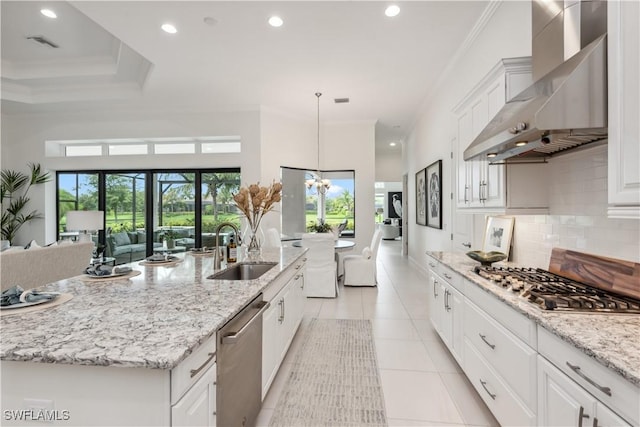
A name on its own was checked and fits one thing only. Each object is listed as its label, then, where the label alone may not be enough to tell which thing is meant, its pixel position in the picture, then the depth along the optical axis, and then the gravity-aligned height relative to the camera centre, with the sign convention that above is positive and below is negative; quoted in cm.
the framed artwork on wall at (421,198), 580 +30
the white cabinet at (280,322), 191 -87
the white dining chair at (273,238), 522 -47
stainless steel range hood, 128 +57
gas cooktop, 130 -43
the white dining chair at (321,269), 449 -89
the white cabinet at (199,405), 96 -69
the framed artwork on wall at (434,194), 483 +32
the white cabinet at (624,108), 107 +40
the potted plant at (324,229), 520 -31
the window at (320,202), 657 +23
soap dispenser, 254 -35
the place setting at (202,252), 294 -41
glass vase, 261 -33
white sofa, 288 -58
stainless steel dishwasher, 124 -76
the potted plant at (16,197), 602 +33
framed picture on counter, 259 -21
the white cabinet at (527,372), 95 -70
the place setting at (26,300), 129 -42
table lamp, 445 -13
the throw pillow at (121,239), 622 -58
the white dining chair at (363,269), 510 -101
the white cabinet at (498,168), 204 +34
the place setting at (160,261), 239 -42
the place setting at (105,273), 188 -41
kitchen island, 92 -47
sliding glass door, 614 +13
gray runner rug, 188 -134
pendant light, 570 +55
